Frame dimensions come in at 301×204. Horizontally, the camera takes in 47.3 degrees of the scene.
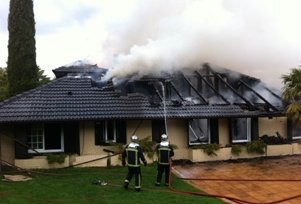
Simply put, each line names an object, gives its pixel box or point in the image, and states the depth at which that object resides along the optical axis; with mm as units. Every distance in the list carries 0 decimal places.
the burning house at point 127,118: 14536
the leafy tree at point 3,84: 28506
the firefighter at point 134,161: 10435
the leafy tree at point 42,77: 32345
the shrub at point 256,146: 15842
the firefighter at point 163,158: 11167
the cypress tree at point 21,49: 19957
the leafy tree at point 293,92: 13940
